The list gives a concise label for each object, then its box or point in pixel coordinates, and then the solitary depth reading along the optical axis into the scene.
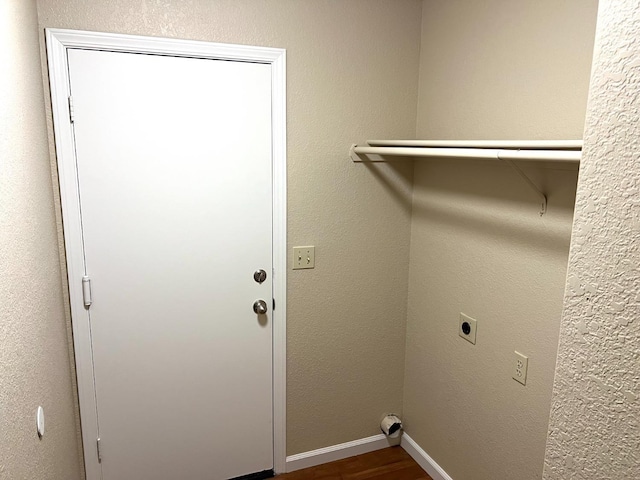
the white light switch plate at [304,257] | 2.24
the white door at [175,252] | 1.87
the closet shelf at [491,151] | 1.30
